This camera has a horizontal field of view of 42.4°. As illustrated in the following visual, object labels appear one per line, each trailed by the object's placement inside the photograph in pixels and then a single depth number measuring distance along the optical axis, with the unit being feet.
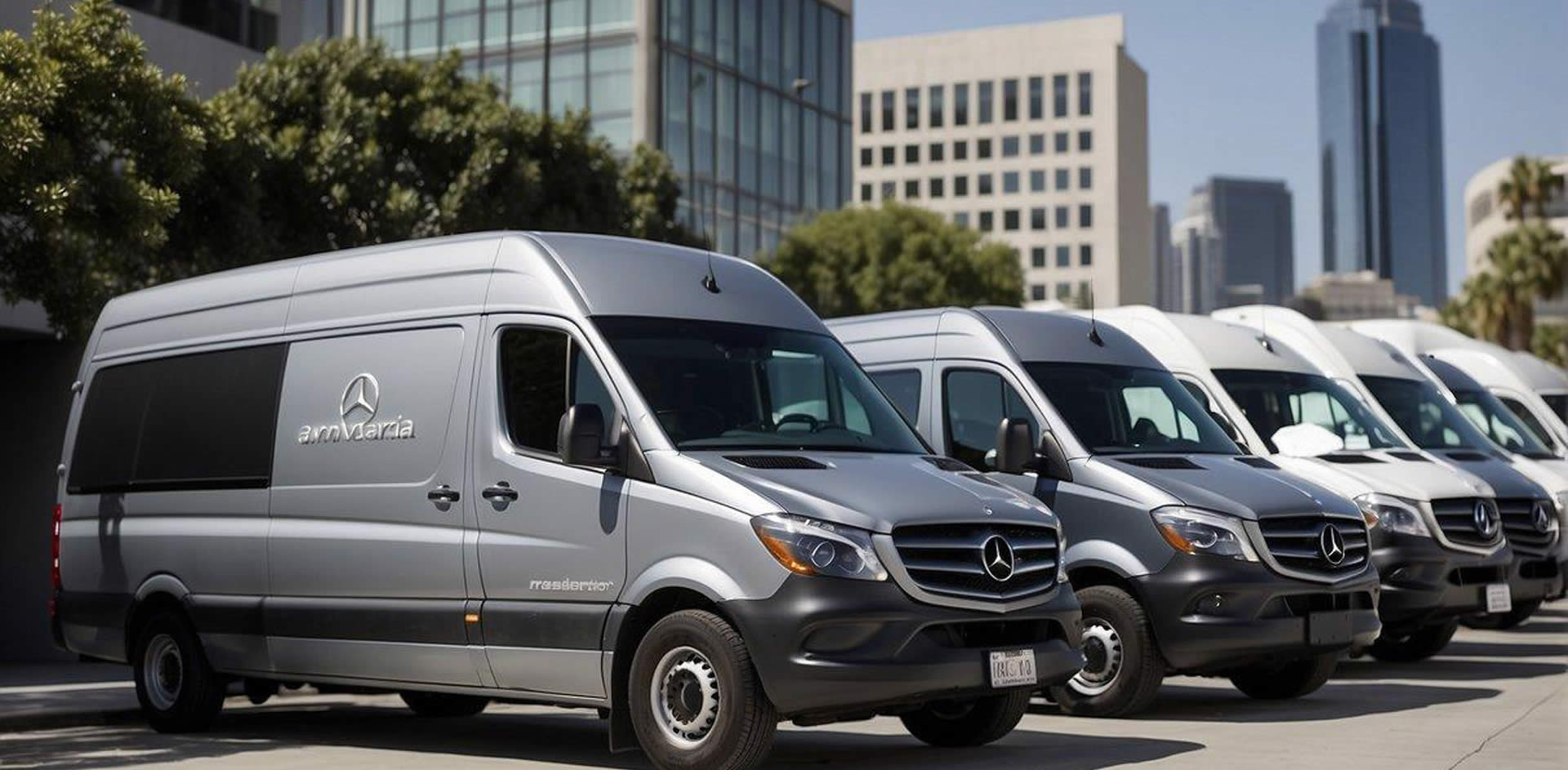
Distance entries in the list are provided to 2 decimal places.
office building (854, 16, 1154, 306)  397.80
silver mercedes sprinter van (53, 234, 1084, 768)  27.78
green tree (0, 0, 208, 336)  45.68
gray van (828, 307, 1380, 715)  36.04
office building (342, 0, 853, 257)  159.94
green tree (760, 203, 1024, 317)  179.83
